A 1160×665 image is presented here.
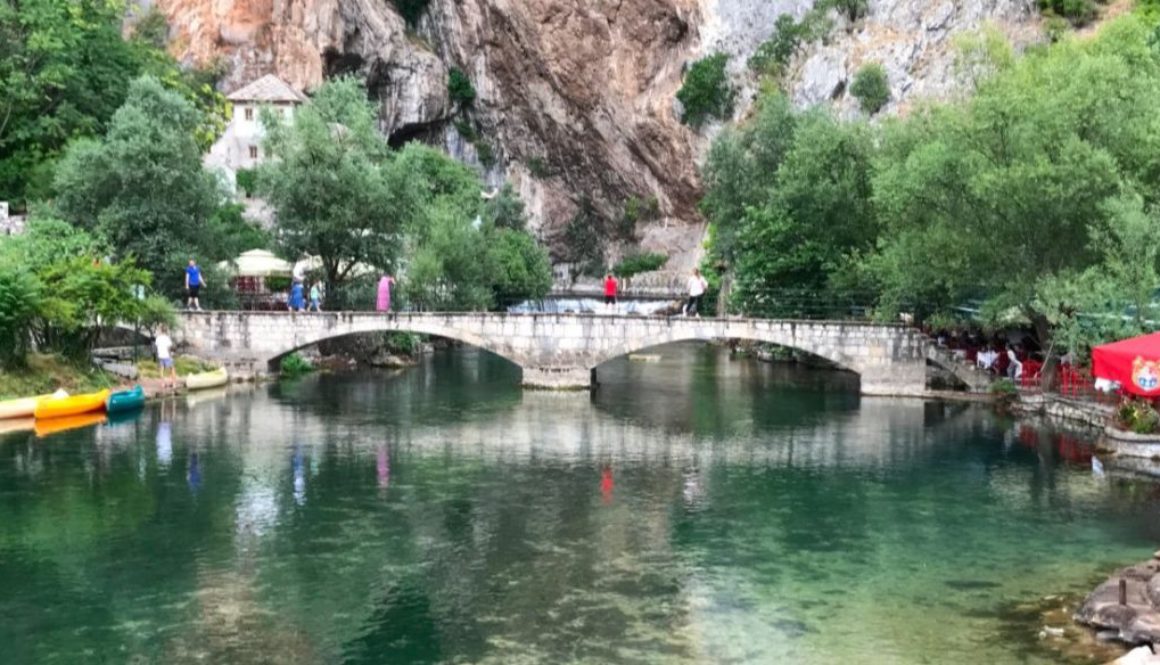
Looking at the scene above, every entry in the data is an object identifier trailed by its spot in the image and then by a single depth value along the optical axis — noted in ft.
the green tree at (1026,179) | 110.11
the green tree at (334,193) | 152.76
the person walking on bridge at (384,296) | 146.61
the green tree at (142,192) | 148.36
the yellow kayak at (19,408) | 109.19
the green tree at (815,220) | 153.48
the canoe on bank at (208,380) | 136.56
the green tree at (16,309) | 114.62
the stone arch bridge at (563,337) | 137.69
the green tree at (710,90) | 263.08
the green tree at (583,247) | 296.30
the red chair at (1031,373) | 129.39
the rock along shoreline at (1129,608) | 50.49
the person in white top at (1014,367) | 134.33
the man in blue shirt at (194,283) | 143.23
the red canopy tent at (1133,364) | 92.94
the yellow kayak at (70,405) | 111.34
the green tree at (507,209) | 254.88
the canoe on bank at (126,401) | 117.50
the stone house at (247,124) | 246.27
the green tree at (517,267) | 189.06
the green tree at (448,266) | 162.50
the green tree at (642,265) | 282.15
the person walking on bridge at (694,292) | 141.38
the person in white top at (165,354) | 133.90
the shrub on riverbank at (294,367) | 156.26
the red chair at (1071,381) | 119.75
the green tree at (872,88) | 230.68
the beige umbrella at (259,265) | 167.32
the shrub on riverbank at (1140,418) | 96.84
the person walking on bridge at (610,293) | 146.37
